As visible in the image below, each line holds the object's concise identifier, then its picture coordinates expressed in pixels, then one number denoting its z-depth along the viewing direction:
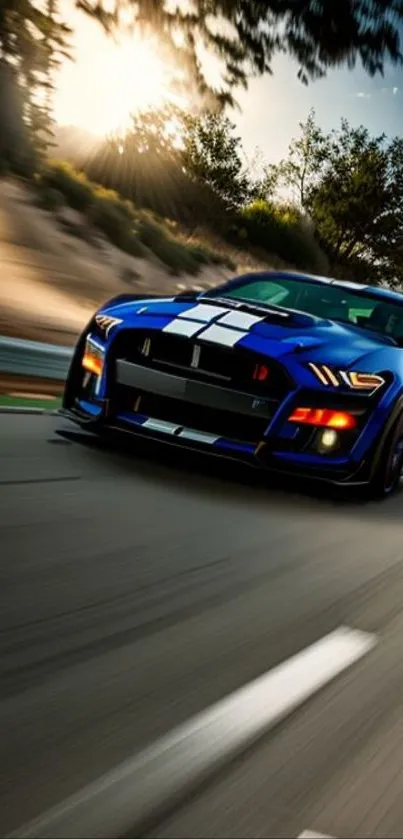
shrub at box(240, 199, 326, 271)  59.31
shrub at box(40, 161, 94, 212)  37.44
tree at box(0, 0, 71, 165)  15.46
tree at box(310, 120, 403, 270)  57.66
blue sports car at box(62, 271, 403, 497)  6.63
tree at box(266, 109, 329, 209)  60.78
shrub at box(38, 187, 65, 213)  35.59
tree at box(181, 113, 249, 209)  58.03
